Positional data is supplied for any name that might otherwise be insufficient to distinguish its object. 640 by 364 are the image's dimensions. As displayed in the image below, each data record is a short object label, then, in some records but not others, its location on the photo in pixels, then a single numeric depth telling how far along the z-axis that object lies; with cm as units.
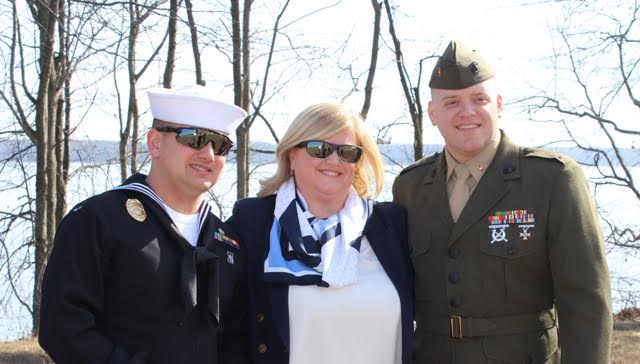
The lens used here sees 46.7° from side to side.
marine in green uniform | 270
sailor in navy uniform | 237
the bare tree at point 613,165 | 958
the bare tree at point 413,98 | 892
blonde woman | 293
